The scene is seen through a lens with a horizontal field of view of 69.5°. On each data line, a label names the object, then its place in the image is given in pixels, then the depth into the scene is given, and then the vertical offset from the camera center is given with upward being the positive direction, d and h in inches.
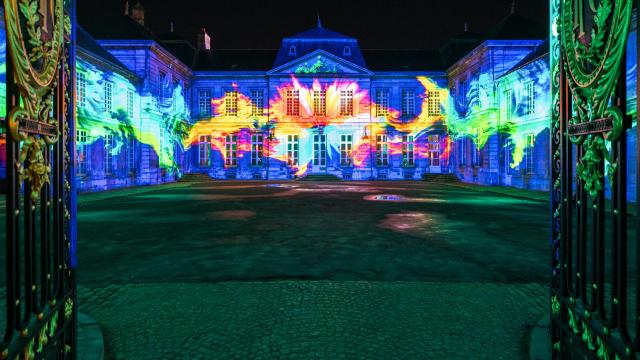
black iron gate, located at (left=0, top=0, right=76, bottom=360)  78.0 +2.2
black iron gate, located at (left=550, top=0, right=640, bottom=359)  80.0 +2.1
